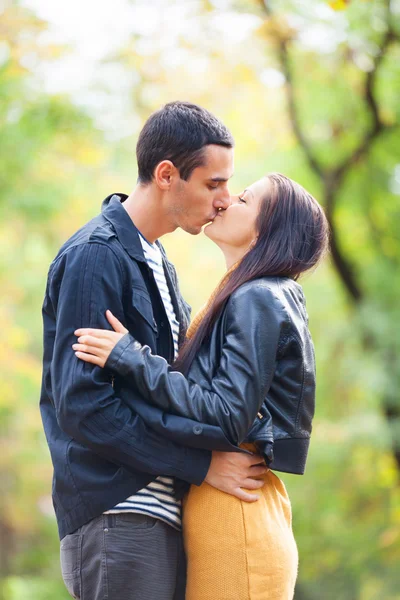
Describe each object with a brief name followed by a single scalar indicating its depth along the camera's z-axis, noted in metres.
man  4.54
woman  4.52
